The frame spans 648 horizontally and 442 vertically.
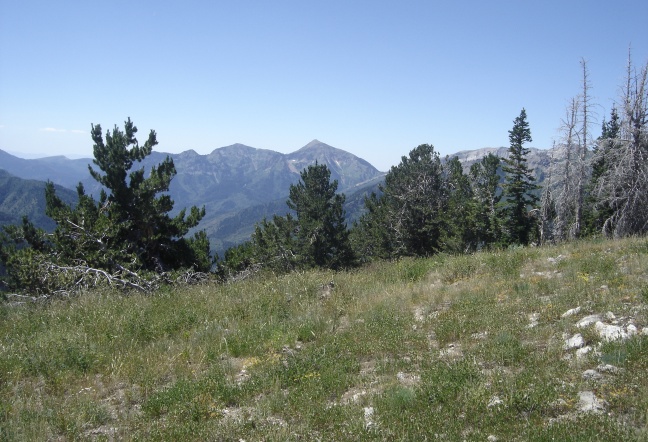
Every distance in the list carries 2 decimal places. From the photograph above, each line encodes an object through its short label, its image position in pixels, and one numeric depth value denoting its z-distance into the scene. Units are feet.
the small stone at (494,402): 12.67
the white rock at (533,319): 18.97
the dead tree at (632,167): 62.18
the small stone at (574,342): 16.19
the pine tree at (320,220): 114.52
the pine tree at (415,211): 122.42
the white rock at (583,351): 15.26
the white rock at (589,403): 12.04
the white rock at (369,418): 12.36
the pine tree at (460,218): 111.24
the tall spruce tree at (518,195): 114.73
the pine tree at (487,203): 112.88
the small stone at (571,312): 19.52
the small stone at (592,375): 13.71
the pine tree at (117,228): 51.47
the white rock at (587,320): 17.99
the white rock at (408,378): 15.11
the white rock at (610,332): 16.06
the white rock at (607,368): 13.88
